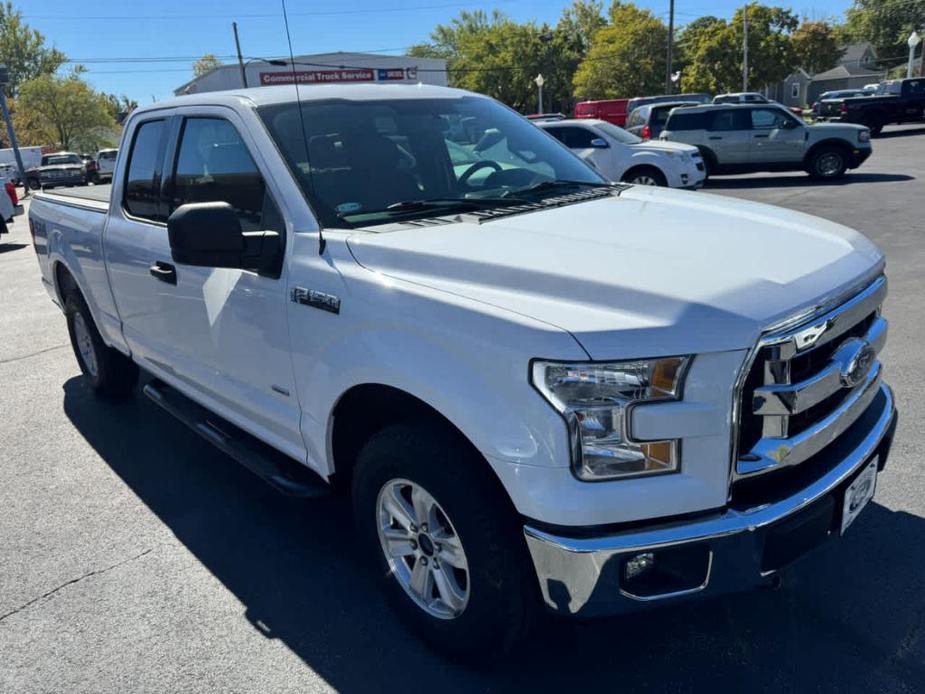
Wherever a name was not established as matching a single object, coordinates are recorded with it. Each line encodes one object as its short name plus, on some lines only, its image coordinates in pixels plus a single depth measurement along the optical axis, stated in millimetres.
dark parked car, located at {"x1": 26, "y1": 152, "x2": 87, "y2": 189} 32519
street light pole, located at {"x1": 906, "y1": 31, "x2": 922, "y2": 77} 41431
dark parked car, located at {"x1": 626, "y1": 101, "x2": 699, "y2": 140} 20656
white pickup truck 2014
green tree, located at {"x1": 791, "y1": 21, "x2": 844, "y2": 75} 61875
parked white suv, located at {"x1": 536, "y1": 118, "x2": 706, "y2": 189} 14352
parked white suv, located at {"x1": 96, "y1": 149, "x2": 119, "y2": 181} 33519
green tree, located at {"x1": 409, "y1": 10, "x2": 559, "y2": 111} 74375
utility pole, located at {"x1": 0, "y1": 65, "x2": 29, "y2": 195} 25312
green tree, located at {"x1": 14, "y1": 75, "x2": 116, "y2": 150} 59116
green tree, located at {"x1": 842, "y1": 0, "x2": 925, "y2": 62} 73875
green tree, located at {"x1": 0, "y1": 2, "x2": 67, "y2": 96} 73250
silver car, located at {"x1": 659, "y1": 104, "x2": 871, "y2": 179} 16719
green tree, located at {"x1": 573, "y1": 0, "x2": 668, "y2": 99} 61938
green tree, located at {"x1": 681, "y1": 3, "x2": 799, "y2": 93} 54406
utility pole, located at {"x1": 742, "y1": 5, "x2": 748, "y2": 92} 50312
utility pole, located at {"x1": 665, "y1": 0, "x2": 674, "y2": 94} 40438
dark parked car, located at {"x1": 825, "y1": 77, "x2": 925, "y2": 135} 28875
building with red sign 28003
